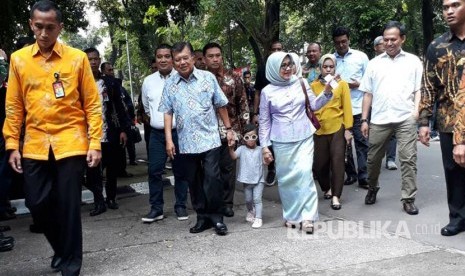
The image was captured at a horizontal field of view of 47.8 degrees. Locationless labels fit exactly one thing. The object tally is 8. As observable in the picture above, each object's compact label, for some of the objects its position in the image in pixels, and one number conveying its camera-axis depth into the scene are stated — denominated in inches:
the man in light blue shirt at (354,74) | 275.3
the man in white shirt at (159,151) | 220.1
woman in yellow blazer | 231.1
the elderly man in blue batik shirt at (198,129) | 195.6
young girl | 208.5
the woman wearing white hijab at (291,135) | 197.3
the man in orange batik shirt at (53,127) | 146.9
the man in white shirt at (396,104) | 213.9
